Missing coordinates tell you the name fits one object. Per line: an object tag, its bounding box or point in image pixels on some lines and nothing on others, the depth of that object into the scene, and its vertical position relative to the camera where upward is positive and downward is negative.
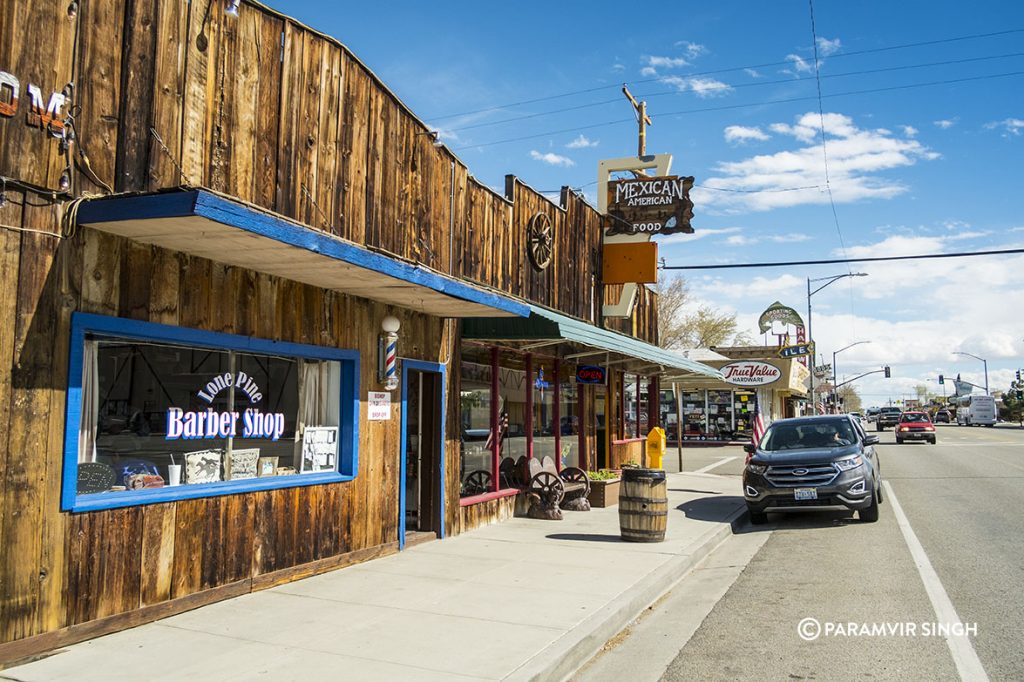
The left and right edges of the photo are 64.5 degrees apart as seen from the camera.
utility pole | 20.05 +7.18
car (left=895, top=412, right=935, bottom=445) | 39.00 -0.84
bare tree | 55.16 +5.88
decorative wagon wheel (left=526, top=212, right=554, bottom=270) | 13.66 +2.86
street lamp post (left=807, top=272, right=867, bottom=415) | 40.76 +4.80
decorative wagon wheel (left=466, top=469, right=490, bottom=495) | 11.84 -1.12
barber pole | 9.30 +0.52
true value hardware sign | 34.72 +1.57
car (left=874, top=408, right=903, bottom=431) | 63.09 -0.65
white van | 72.81 +0.06
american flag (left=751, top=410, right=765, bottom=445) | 18.66 -0.42
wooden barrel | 10.48 -1.26
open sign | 15.55 +0.64
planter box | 14.40 -1.52
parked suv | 11.90 -1.01
